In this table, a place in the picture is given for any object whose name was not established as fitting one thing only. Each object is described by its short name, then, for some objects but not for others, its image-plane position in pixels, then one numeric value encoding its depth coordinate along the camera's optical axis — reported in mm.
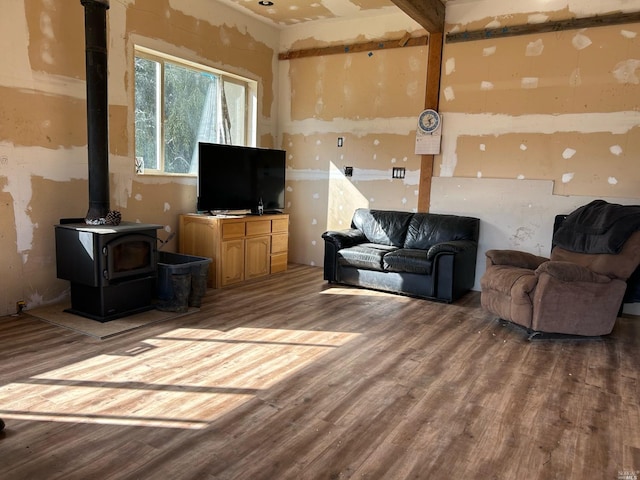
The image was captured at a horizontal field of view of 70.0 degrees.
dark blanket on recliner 3697
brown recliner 3539
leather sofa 4656
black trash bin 4008
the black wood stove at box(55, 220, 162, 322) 3574
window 4812
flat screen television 5004
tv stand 4949
